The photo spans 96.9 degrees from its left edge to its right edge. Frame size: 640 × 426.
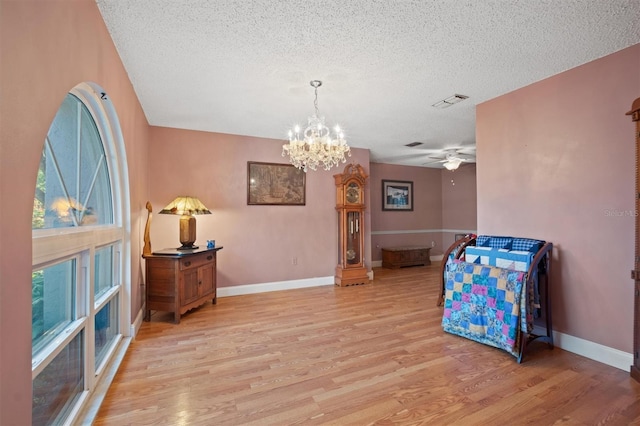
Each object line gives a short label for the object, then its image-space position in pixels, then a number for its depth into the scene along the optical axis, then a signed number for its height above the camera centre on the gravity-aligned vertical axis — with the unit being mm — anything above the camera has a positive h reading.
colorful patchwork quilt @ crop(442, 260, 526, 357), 2428 -882
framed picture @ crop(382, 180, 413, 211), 7098 +390
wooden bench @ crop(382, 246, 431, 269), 6605 -1091
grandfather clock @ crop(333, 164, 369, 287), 5043 -278
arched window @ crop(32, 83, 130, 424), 1407 -242
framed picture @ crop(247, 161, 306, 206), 4643 +447
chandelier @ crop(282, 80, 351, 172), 2850 +650
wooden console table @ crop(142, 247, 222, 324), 3289 -822
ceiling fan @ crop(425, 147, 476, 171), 5335 +1177
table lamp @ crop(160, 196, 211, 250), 3604 -9
